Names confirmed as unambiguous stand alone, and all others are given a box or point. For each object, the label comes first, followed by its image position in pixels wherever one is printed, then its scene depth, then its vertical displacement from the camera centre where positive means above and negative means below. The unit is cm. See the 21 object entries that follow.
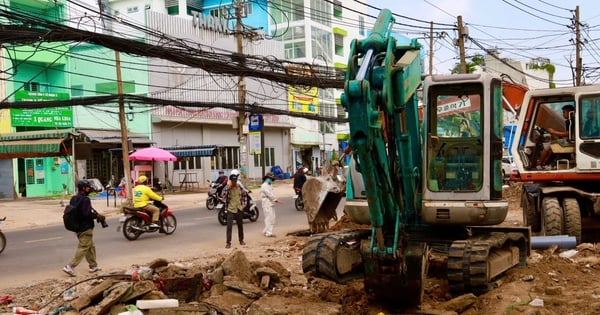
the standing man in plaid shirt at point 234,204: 1397 -117
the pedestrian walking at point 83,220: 1055 -107
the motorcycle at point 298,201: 2178 -182
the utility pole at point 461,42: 2708 +440
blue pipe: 991 -161
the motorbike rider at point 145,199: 1516 -107
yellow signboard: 5056 +396
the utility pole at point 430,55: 3417 +510
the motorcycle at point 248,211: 1802 -176
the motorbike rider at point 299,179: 2138 -103
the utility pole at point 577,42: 3544 +549
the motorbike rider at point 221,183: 2008 -102
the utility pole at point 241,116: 2741 +156
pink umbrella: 3014 -1
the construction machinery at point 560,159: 1071 -36
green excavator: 558 -41
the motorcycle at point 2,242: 1379 -181
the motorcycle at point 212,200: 2330 -177
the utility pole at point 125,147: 2325 +32
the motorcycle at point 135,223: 1524 -165
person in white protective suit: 1541 -140
